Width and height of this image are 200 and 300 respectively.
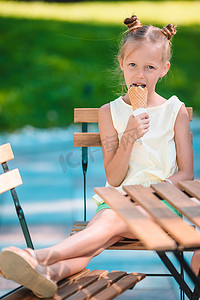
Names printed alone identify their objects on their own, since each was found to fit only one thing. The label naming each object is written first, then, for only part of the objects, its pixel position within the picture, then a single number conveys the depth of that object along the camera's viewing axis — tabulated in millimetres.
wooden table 2516
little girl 4265
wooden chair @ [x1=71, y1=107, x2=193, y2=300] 4840
